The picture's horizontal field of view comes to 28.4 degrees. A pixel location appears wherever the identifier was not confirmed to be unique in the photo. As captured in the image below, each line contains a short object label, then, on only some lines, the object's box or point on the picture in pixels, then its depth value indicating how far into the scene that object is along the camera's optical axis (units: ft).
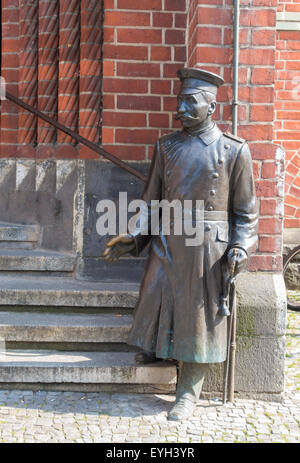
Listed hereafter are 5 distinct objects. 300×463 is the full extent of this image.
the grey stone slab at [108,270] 14.12
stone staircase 11.53
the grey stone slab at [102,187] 13.94
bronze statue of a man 10.52
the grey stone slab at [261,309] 11.51
